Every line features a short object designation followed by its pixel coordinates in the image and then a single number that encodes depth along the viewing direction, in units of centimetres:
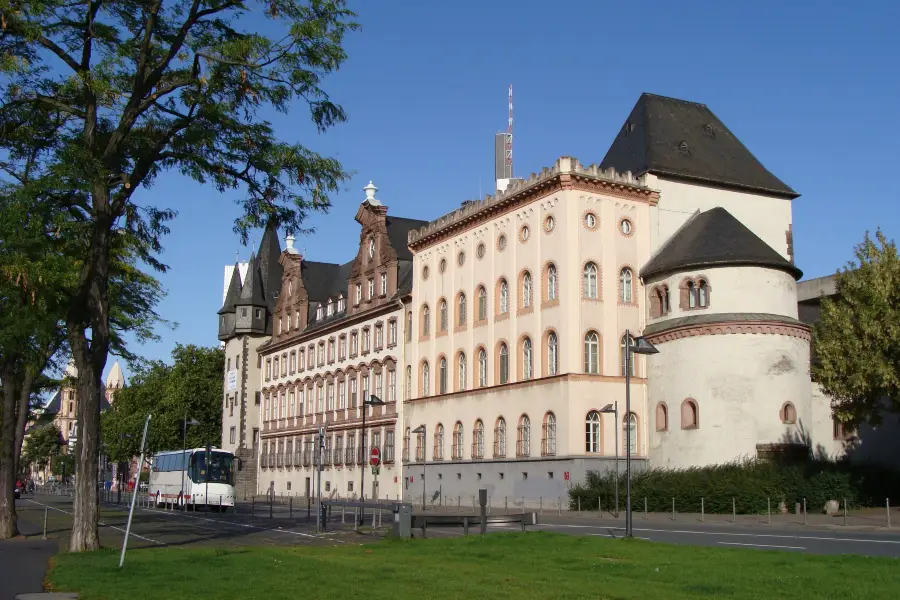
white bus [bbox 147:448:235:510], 5662
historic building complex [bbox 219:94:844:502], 4712
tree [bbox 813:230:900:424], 3759
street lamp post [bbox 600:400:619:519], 4081
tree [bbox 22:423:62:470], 16621
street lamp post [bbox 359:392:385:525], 4725
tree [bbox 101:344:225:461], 9731
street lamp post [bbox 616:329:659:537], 2875
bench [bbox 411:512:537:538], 2670
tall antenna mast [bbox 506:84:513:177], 9288
